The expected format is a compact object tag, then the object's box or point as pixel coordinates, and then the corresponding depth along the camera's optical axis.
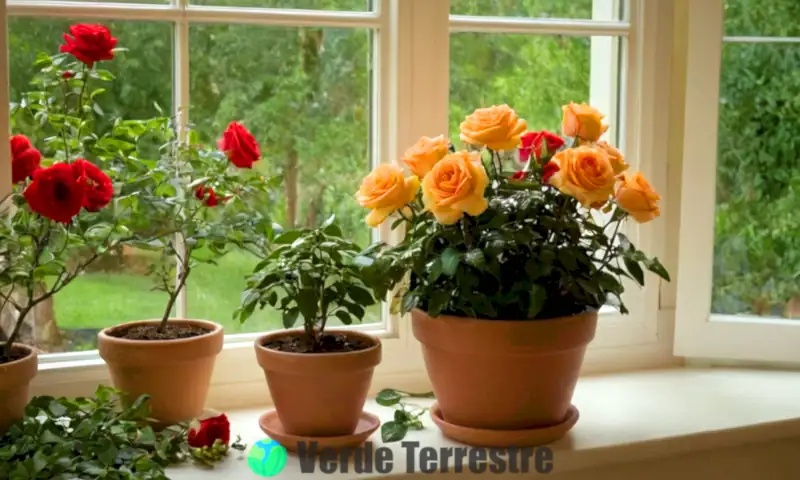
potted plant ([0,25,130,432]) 1.43
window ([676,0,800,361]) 2.04
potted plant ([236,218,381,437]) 1.62
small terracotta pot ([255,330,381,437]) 1.61
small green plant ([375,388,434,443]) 1.73
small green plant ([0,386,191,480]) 1.39
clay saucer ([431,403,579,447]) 1.66
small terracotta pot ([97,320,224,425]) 1.63
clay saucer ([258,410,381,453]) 1.64
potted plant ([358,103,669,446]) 1.59
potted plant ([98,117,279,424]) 1.64
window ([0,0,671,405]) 1.81
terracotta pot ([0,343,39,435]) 1.48
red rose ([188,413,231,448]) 1.61
